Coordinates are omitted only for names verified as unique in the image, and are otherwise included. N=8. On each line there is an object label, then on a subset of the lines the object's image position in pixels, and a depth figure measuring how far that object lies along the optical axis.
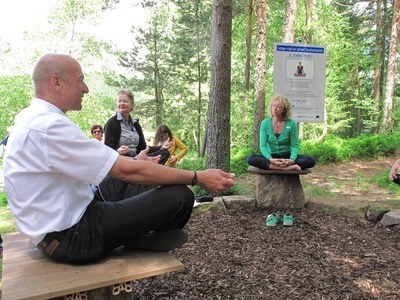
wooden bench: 1.55
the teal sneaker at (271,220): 4.31
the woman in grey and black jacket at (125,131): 4.41
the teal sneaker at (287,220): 4.29
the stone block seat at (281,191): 4.88
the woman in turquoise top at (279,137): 4.72
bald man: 1.68
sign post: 5.61
